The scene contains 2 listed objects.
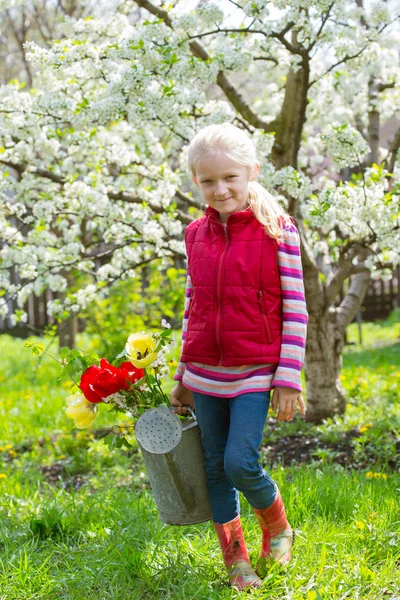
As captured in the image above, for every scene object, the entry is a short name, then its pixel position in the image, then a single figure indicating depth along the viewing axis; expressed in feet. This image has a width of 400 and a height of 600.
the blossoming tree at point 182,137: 11.66
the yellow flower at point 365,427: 13.06
